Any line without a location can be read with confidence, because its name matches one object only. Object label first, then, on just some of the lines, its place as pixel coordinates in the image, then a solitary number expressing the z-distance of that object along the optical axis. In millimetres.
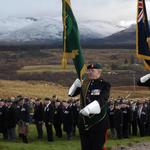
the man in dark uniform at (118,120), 23953
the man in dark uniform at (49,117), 22312
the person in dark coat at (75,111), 24016
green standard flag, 11016
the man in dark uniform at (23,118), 21625
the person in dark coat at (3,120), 23078
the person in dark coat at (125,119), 24469
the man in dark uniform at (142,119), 25125
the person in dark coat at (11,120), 22797
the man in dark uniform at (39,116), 22859
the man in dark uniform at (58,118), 24141
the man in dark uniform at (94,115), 9500
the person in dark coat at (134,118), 25083
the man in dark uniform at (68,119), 23488
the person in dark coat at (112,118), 24172
